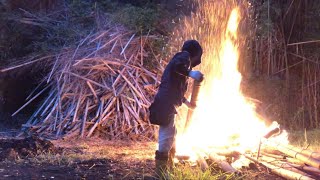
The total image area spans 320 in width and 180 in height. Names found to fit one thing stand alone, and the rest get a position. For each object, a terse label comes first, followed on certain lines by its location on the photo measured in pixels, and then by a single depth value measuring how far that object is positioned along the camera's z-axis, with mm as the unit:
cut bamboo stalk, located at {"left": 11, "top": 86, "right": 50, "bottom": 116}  9469
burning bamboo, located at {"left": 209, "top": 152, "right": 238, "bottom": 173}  5507
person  5395
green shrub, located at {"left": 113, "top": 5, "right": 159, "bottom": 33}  10266
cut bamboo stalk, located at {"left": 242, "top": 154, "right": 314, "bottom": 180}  5338
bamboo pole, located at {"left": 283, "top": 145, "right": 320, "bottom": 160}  5748
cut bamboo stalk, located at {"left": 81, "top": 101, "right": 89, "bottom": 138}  8638
